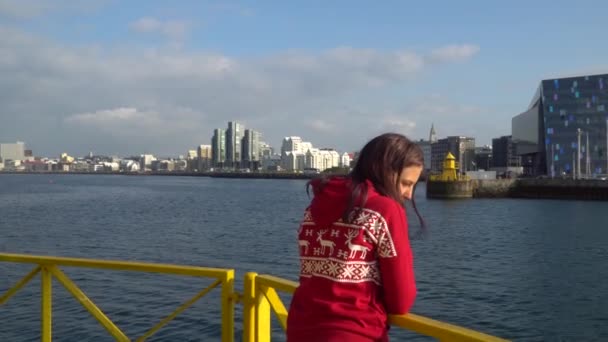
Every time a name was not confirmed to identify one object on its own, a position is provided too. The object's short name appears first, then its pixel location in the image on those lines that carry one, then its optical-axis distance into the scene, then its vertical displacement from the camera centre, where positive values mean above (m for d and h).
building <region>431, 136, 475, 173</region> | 195.00 +5.13
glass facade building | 105.81 +8.37
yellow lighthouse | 72.81 -0.30
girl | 2.46 -0.35
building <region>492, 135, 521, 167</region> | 174.10 +5.72
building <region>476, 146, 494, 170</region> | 187.00 +2.96
